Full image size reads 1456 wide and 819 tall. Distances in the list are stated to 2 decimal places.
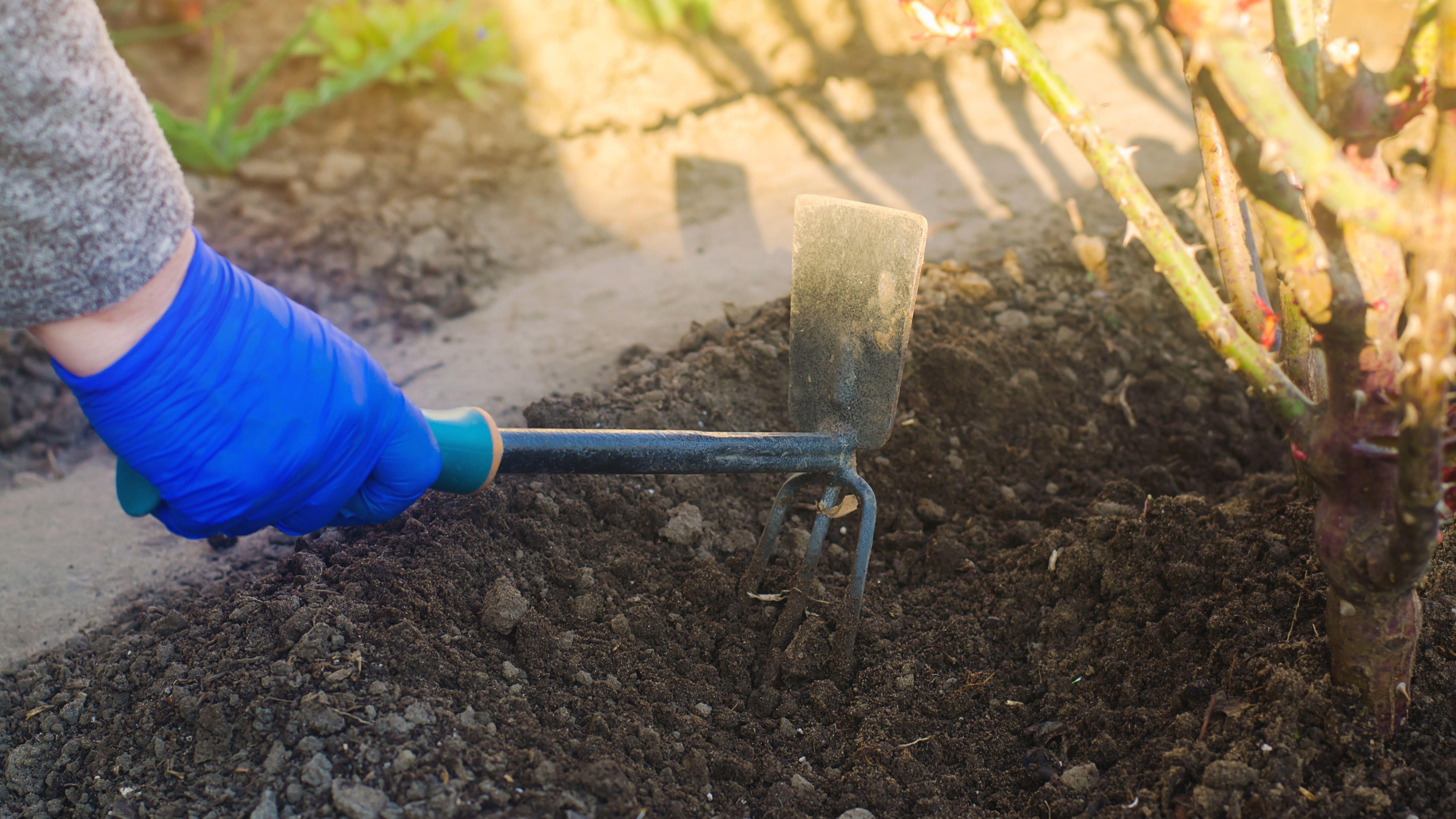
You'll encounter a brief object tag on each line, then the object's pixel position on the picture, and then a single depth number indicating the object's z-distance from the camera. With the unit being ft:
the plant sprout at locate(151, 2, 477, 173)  12.25
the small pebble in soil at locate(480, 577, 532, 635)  5.63
